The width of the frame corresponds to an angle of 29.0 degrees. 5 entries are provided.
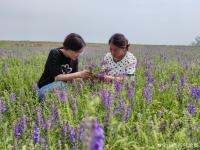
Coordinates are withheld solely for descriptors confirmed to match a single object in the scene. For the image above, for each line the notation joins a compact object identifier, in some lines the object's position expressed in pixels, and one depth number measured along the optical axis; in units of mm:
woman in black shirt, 5086
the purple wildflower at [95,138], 938
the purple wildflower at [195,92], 3949
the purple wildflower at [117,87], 4156
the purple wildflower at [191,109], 3355
